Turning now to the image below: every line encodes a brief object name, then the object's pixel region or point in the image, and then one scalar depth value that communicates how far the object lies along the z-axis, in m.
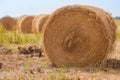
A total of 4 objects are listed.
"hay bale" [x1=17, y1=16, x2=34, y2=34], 22.96
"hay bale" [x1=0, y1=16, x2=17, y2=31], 24.31
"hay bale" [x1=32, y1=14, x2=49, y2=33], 20.45
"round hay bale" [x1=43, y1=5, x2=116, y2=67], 8.47
